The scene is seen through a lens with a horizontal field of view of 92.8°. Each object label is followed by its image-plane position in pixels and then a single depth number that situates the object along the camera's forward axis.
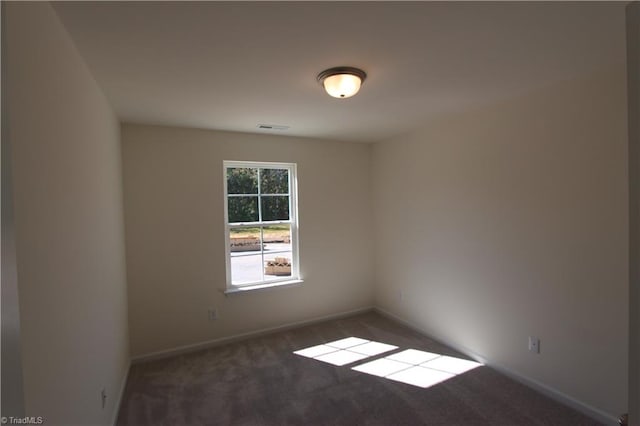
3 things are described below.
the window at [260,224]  3.62
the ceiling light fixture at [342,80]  1.90
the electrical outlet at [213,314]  3.42
